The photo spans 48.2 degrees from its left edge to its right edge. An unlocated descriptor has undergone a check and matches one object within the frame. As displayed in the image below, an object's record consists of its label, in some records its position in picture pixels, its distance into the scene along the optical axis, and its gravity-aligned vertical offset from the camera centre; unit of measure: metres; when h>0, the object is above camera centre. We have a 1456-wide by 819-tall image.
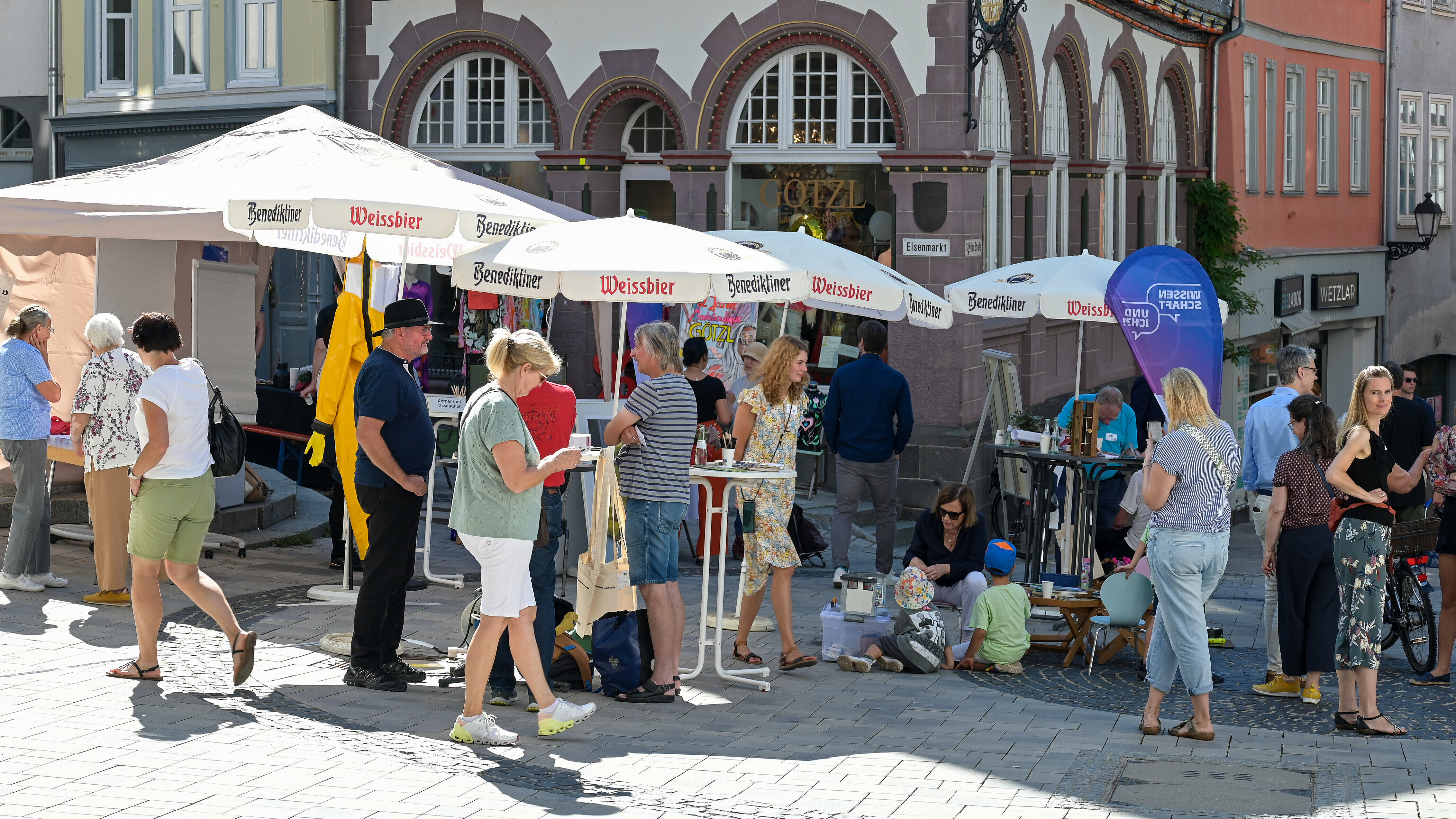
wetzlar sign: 27.34 +1.68
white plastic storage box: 9.53 -1.44
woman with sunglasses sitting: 9.91 -0.99
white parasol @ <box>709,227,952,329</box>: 10.23 +0.64
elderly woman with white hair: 9.57 -0.32
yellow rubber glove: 10.08 -0.39
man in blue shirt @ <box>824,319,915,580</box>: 11.52 -0.30
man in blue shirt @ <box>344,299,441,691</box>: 7.95 -0.39
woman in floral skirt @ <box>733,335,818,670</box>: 9.16 -0.42
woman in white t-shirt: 8.07 -0.55
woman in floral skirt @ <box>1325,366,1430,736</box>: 8.31 -0.82
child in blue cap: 9.51 -1.42
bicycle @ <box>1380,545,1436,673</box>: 9.82 -1.37
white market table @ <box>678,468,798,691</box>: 8.68 -0.95
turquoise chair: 9.51 -1.23
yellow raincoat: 9.84 +0.04
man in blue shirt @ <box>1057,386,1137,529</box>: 11.48 -0.34
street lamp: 29.03 +2.97
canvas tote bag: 8.00 -0.90
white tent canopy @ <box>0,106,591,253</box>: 9.91 +1.27
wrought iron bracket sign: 15.71 +3.47
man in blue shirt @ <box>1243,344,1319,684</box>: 9.60 -0.25
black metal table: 10.96 -0.72
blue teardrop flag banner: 10.56 +0.49
